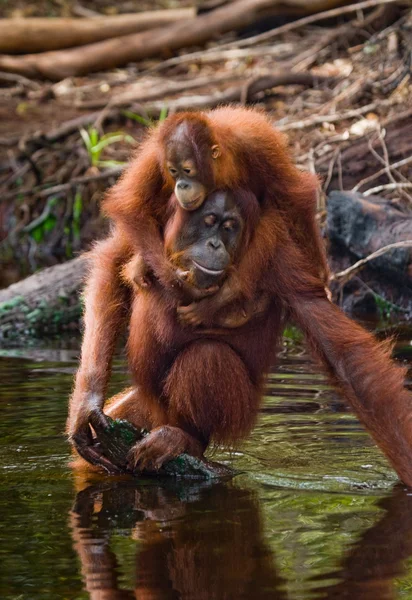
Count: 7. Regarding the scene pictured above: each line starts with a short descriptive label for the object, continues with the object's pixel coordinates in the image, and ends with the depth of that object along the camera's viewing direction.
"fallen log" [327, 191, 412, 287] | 14.05
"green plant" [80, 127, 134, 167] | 20.05
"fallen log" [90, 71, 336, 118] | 20.75
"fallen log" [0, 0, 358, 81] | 23.03
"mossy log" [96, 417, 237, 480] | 7.87
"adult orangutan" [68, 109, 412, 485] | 7.64
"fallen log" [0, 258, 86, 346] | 14.20
